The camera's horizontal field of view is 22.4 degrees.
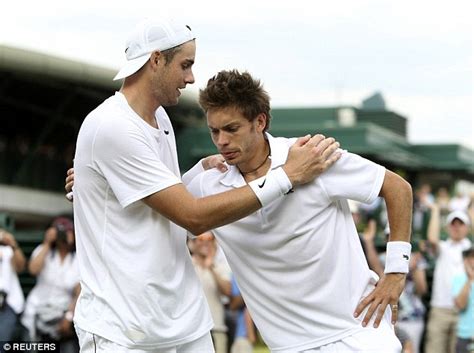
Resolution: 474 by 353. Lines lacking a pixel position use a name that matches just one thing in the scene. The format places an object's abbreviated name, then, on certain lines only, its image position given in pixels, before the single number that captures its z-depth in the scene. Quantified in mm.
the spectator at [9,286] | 11453
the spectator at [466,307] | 12039
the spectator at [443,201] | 20272
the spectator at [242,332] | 12031
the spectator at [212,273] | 11633
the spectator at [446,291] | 12953
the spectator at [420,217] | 18406
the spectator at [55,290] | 11656
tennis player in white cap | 5152
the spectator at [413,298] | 12914
